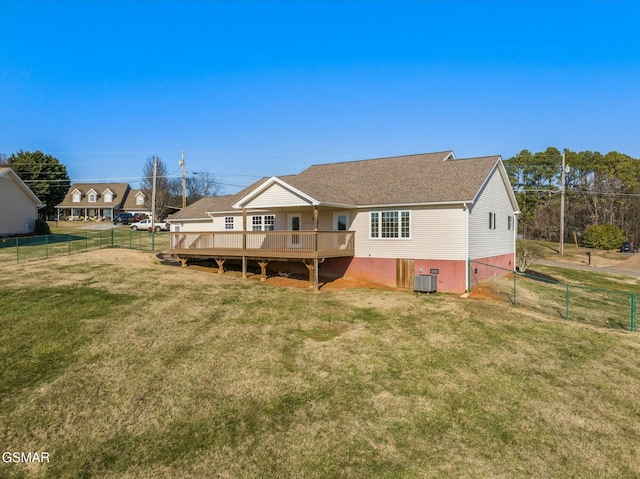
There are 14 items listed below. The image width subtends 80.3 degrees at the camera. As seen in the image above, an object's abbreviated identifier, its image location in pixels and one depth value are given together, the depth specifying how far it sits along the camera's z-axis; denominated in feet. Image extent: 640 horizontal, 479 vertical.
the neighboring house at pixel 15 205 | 97.86
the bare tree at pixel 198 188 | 225.56
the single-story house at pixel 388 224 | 57.62
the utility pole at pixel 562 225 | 124.57
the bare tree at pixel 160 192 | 180.65
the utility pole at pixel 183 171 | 129.06
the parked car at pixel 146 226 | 152.15
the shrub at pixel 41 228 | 109.48
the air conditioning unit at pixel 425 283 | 55.11
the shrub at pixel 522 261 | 83.41
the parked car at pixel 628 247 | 131.03
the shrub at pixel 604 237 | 136.67
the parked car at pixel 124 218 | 173.47
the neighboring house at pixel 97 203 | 201.98
